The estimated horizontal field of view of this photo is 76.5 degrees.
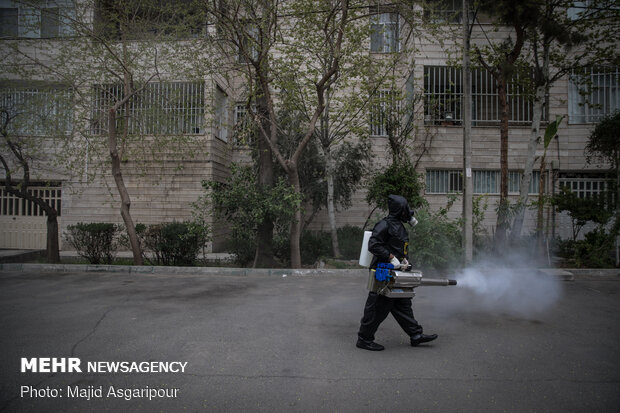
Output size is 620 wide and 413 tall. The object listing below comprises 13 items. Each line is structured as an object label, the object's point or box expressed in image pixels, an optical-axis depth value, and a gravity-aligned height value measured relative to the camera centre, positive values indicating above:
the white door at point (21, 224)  16.14 -0.60
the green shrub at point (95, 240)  11.03 -0.85
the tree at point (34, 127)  11.38 +2.47
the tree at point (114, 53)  10.91 +4.62
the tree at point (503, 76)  11.38 +4.13
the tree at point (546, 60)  10.83 +4.58
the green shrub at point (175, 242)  10.62 -0.87
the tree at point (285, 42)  9.68 +4.37
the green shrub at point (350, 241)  13.23 -1.07
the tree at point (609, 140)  11.39 +2.21
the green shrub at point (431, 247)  9.59 -0.85
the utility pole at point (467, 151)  9.86 +1.59
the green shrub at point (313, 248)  12.38 -1.18
